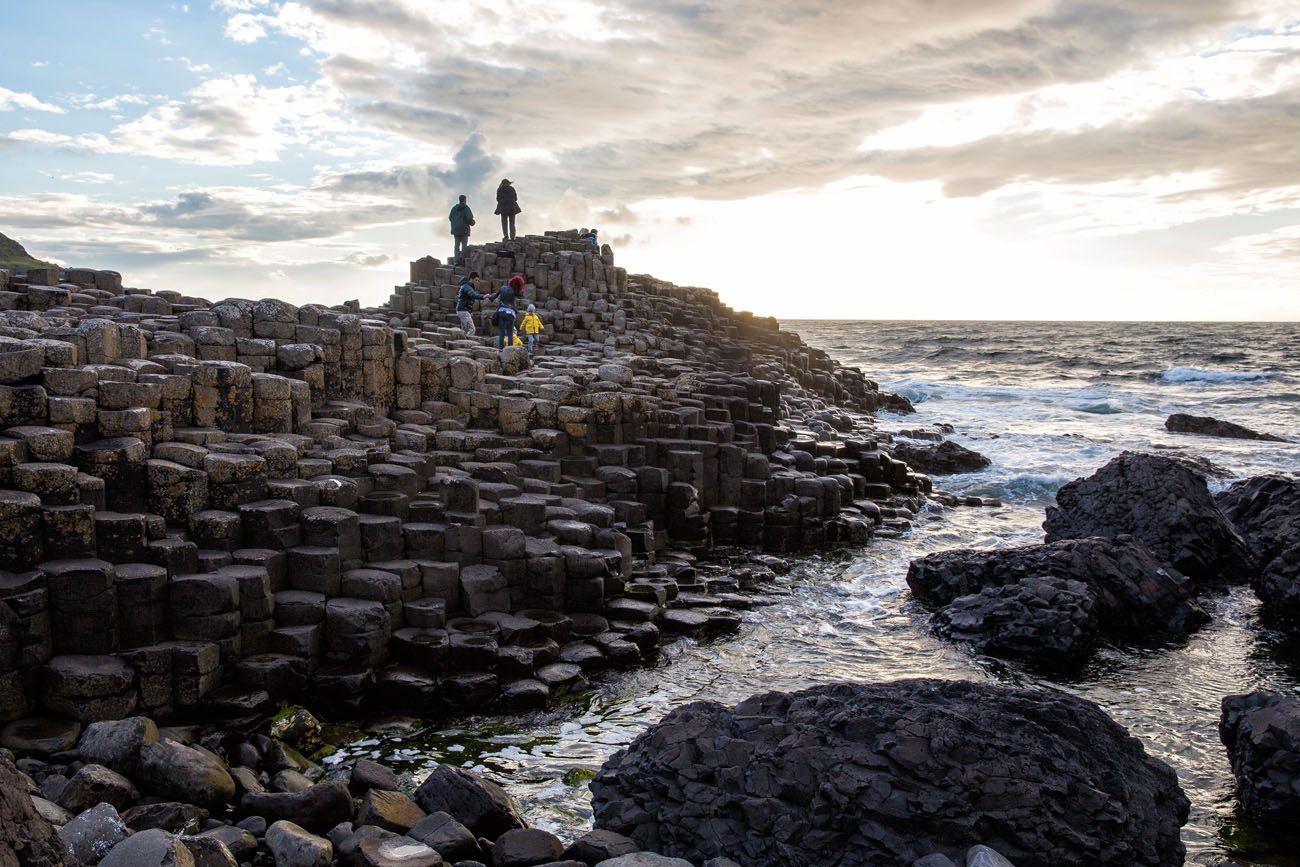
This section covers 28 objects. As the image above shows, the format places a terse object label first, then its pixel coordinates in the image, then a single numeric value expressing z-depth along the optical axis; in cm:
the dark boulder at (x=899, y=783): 540
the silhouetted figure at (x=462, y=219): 2852
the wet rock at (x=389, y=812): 630
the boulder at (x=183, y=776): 680
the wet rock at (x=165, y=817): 626
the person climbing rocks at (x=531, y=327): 2169
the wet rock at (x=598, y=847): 578
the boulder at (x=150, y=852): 488
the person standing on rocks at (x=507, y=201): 3074
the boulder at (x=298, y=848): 580
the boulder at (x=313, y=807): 652
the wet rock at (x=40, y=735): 745
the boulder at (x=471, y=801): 646
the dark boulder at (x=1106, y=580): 1128
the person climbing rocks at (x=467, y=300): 2159
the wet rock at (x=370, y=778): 721
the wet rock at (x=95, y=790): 634
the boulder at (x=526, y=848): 590
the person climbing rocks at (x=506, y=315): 2016
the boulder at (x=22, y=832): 398
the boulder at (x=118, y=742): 709
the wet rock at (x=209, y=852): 532
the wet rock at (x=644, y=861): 544
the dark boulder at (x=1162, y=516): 1346
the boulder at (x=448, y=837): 594
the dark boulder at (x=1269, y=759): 673
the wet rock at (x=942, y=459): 2384
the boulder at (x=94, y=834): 537
